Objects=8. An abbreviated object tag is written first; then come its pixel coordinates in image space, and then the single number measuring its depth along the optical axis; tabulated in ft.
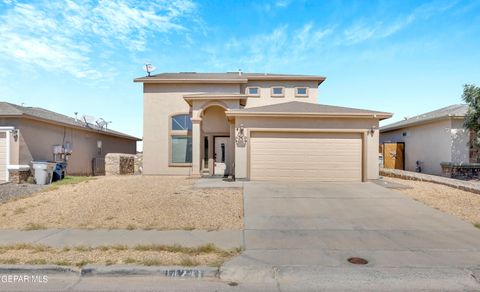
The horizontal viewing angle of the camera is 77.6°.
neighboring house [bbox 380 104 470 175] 54.54
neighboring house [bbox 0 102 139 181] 44.75
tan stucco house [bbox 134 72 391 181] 43.52
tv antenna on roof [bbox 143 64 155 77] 61.31
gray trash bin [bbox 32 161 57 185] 43.91
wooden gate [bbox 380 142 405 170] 71.41
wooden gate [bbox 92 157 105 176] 71.64
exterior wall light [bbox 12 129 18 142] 44.86
